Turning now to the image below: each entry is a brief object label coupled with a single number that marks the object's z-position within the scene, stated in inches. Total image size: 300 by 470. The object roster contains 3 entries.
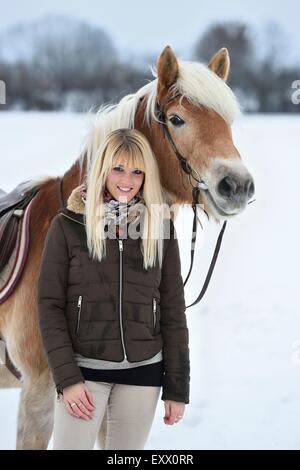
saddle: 201.4
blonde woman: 181.0
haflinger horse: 190.4
